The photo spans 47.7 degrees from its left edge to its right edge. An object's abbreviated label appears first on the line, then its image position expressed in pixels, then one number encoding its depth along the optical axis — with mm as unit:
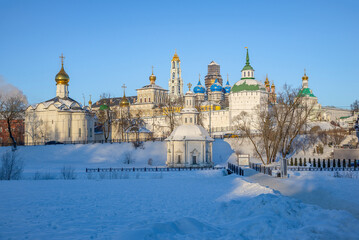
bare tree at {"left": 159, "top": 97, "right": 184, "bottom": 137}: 49962
